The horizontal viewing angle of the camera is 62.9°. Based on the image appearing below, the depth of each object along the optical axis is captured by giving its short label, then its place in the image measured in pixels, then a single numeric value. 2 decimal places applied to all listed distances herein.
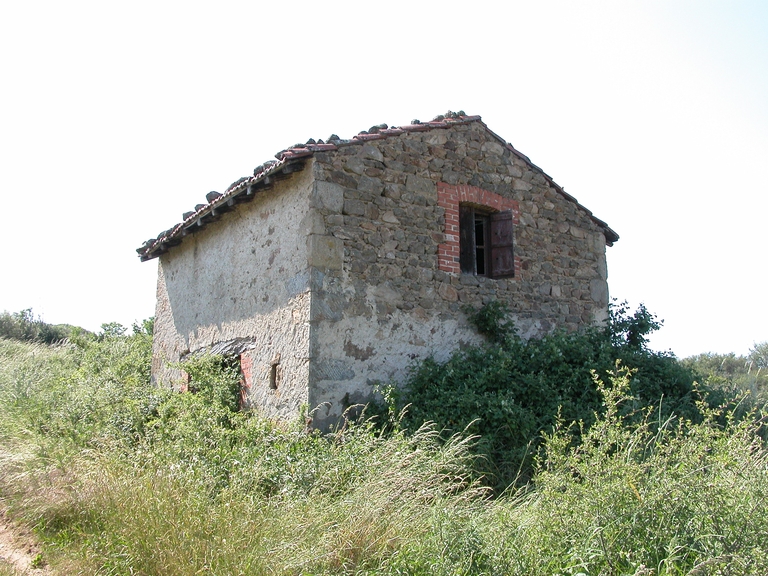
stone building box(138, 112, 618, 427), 7.38
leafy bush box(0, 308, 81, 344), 20.83
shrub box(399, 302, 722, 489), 6.70
